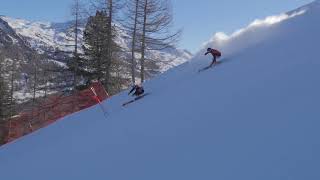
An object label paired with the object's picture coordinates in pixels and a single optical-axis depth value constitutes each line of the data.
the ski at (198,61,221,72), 15.84
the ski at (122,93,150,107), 17.22
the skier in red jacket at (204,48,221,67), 15.90
